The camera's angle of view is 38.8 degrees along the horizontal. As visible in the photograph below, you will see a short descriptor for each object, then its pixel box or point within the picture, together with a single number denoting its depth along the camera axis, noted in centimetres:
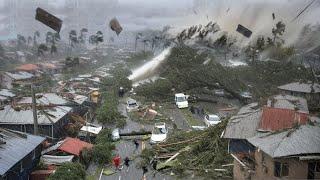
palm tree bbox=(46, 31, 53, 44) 10044
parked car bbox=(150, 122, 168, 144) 2912
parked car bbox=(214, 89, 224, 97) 4344
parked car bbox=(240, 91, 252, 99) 4139
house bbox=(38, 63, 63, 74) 7309
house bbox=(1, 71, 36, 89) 5548
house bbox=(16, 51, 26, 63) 8911
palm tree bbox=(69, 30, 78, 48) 9778
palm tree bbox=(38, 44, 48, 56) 8644
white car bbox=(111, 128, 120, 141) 3069
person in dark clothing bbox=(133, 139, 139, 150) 2883
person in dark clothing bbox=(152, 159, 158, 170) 2364
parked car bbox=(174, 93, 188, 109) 4097
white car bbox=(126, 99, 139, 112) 4081
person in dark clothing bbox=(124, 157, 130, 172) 2473
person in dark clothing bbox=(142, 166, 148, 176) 2335
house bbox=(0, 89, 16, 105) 3969
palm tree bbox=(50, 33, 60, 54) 9707
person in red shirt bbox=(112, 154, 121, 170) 2480
